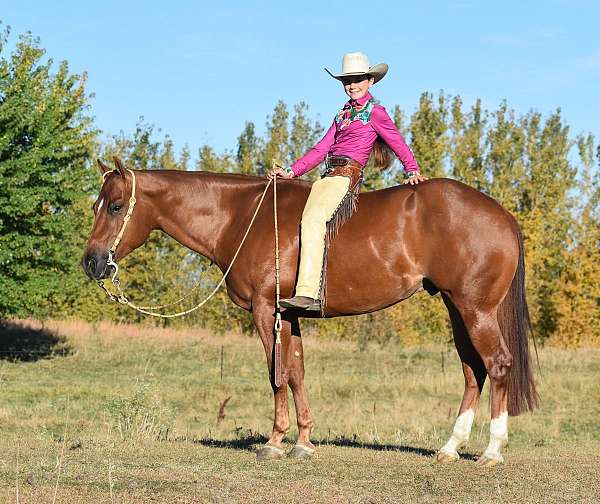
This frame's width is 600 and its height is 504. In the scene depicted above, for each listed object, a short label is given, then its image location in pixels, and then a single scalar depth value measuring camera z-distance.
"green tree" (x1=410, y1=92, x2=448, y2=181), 42.38
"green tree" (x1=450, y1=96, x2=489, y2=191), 43.75
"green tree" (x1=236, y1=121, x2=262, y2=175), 47.11
